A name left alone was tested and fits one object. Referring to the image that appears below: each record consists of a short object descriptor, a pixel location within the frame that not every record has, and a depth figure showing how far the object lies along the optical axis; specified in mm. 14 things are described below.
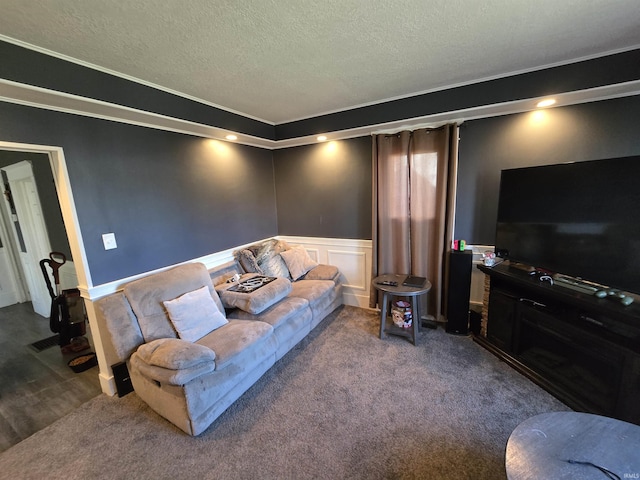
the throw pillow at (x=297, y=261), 3369
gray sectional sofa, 1695
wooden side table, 2598
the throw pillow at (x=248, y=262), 3125
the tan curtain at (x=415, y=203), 2809
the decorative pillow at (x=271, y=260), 3170
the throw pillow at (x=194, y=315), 2088
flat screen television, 1690
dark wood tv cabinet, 1562
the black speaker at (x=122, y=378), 2058
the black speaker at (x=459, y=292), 2664
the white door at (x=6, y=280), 3826
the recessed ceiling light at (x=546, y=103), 2203
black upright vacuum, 2656
